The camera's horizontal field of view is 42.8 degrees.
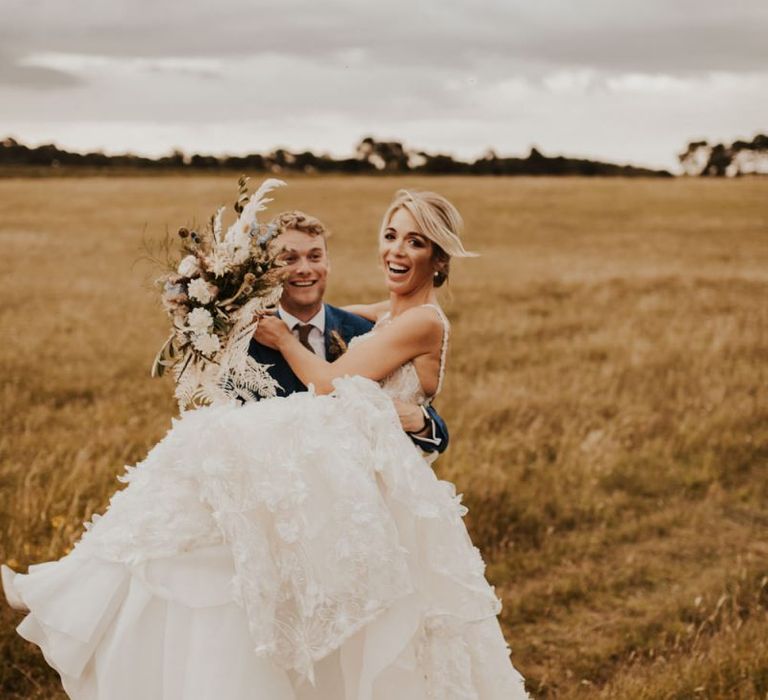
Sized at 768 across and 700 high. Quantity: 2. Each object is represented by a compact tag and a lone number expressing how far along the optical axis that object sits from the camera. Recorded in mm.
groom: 3984
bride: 3340
